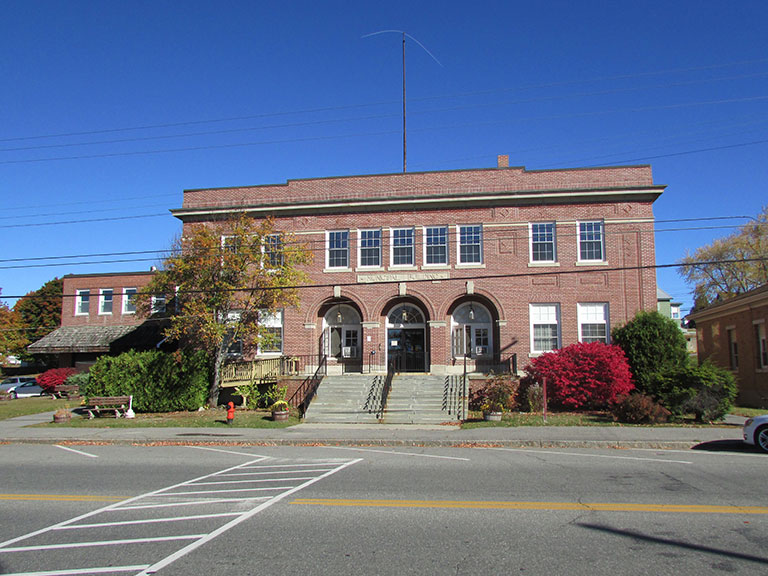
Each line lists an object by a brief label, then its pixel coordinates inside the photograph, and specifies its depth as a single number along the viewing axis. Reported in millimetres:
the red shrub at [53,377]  33750
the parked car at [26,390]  36875
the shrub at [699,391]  17078
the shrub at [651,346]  22781
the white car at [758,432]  12297
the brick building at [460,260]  25781
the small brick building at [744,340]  23859
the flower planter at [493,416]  18938
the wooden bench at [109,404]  22250
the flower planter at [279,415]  20312
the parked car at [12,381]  37625
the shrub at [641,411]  17422
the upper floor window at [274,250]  24125
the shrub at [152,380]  23281
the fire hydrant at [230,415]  19831
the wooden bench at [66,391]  29647
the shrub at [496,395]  21128
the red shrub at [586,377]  20531
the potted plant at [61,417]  20828
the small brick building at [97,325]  33688
